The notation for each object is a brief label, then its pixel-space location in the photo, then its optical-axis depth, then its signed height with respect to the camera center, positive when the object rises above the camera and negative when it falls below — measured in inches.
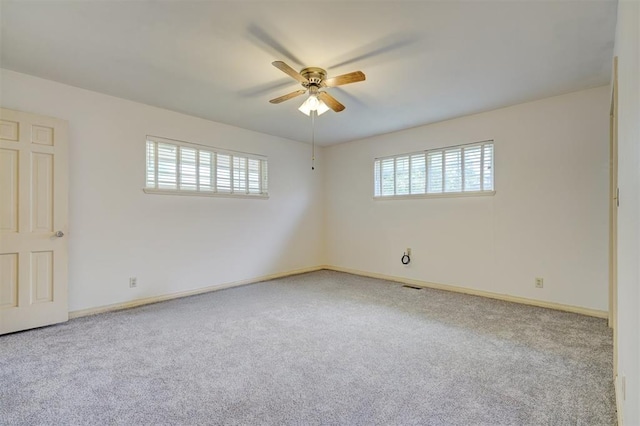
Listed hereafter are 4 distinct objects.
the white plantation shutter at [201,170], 157.6 +25.0
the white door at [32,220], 112.1 -2.6
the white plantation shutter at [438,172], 165.6 +25.4
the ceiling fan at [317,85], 101.1 +45.3
